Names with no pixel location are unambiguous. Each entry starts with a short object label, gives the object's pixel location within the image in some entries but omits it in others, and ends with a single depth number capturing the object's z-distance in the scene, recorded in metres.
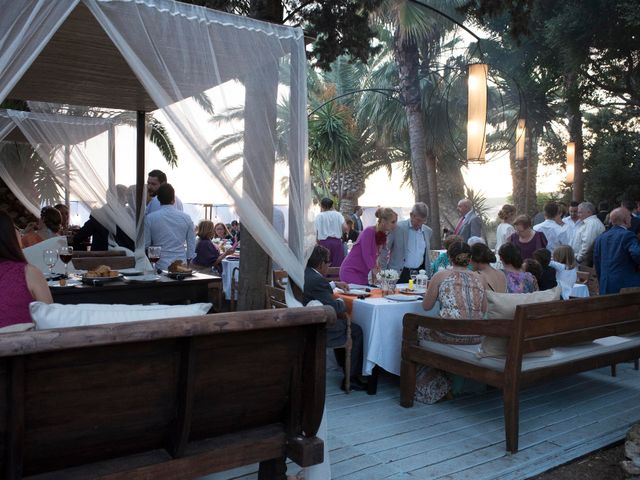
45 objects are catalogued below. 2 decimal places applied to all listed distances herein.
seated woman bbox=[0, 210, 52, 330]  2.72
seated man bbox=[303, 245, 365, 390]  4.45
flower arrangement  5.18
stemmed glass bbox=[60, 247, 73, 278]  4.43
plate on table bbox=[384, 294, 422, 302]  4.90
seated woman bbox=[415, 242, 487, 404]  4.40
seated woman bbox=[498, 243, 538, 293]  4.90
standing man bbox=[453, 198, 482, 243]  8.28
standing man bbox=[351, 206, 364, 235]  14.44
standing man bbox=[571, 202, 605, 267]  7.50
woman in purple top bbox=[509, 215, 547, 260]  6.61
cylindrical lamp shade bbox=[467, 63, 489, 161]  5.91
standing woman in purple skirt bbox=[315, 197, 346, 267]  9.22
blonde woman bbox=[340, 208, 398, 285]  5.91
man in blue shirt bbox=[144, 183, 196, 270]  5.54
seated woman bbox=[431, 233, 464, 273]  5.90
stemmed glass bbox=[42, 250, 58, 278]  4.35
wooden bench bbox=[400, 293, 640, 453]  3.71
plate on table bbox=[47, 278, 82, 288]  4.30
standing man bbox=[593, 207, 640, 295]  6.17
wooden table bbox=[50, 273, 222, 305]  4.30
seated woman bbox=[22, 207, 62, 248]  6.25
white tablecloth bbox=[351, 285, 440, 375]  4.65
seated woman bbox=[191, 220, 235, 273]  8.34
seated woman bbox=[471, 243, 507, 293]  4.71
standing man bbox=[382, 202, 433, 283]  6.38
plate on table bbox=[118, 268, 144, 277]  5.07
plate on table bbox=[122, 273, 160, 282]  4.67
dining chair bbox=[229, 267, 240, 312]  7.49
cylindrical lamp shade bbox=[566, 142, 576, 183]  11.69
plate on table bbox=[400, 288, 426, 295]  5.25
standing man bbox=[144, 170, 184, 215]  6.43
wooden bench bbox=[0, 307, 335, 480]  2.02
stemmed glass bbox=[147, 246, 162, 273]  4.71
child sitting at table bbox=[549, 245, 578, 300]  6.05
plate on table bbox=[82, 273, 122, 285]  4.47
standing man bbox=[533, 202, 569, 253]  8.03
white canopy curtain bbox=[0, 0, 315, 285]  2.96
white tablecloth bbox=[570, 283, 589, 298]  6.57
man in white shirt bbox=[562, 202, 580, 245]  8.29
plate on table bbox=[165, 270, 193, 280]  4.94
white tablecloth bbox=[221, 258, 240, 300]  8.28
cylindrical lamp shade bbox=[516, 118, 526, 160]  10.25
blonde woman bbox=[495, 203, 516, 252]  7.82
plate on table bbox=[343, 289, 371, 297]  5.06
